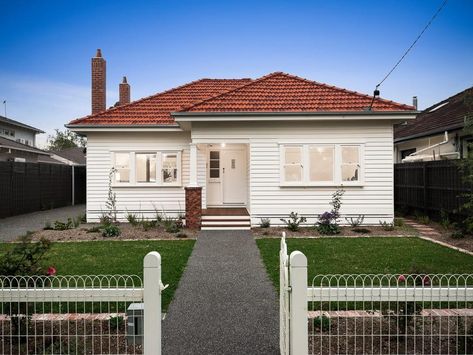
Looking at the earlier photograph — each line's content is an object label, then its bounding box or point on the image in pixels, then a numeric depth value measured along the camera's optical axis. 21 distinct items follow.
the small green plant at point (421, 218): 13.83
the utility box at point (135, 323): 3.31
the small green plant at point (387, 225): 12.33
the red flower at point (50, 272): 4.06
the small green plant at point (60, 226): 12.77
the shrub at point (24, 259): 4.05
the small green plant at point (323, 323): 4.20
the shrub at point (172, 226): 11.93
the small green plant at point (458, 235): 10.52
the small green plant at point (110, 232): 11.34
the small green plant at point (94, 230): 12.34
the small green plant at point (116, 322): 4.25
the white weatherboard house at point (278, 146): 12.62
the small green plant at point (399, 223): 13.05
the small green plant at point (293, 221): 12.15
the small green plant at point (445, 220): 12.05
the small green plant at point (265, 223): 12.79
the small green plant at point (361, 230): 11.92
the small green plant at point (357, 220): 13.05
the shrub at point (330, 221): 11.66
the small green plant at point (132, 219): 13.56
